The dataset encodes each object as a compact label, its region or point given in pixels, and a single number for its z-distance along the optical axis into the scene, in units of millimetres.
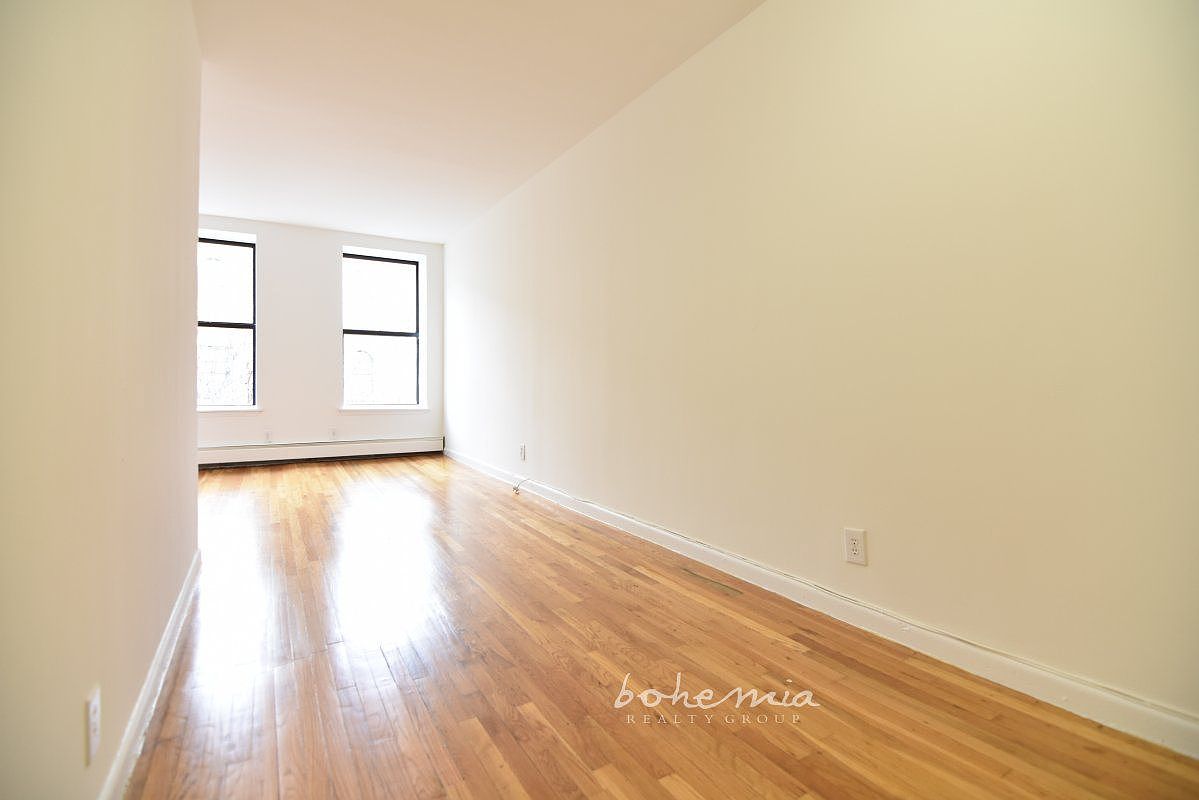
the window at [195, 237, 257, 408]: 5781
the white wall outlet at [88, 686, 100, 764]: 1006
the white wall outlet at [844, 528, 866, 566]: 2029
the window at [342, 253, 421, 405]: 6543
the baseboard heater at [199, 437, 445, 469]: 5763
